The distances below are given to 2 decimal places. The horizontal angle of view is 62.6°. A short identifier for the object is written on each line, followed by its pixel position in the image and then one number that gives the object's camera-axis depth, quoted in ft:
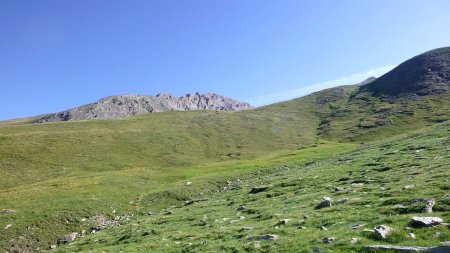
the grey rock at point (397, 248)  46.02
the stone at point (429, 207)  60.80
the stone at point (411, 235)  50.87
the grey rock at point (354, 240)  53.12
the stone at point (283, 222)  74.95
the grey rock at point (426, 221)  53.72
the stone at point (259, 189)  138.28
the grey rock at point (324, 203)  83.38
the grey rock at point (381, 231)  53.21
